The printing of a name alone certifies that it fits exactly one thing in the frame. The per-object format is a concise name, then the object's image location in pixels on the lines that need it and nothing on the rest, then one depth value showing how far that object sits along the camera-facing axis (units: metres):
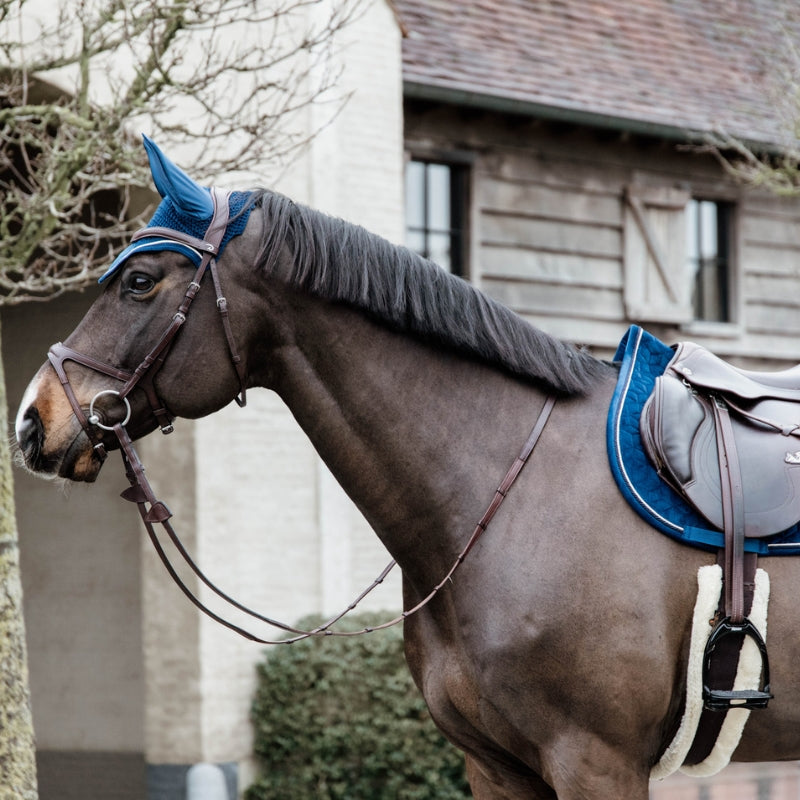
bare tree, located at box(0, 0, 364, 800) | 9.55
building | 14.64
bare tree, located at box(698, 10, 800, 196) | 16.87
